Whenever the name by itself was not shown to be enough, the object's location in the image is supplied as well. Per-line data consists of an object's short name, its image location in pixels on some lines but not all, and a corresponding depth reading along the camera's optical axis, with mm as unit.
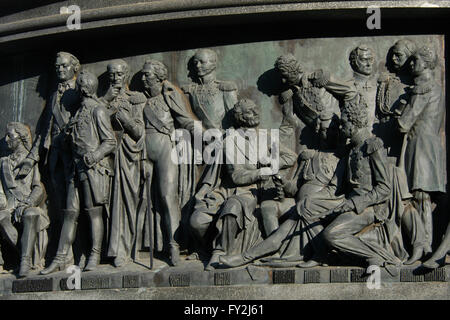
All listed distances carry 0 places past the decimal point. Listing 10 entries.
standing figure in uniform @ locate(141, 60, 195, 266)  14578
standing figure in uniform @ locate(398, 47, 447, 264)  14086
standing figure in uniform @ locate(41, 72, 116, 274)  14734
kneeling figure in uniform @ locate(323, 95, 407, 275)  13734
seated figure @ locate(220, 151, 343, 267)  13984
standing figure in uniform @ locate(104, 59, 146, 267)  14711
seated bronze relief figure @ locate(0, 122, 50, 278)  14961
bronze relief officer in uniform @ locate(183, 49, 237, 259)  14469
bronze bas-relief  13992
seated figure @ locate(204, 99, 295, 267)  14125
